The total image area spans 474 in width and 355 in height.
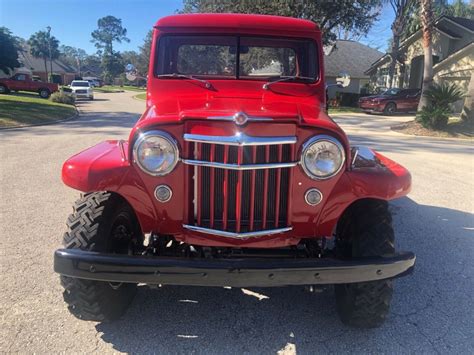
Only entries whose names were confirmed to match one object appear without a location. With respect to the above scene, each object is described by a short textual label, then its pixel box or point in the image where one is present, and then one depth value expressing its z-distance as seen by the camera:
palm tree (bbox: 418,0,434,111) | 17.11
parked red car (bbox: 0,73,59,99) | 31.83
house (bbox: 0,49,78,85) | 61.62
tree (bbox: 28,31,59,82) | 72.06
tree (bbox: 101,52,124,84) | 95.88
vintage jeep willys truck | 2.34
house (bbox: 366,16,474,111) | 24.64
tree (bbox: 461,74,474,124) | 16.75
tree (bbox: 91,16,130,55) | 108.88
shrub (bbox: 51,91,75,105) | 25.78
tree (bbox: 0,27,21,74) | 30.84
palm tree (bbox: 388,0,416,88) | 27.44
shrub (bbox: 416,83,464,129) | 16.23
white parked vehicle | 33.88
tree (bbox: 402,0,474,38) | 31.94
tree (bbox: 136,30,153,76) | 46.92
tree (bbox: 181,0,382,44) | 22.38
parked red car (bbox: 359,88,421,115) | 24.69
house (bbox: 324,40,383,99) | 36.41
